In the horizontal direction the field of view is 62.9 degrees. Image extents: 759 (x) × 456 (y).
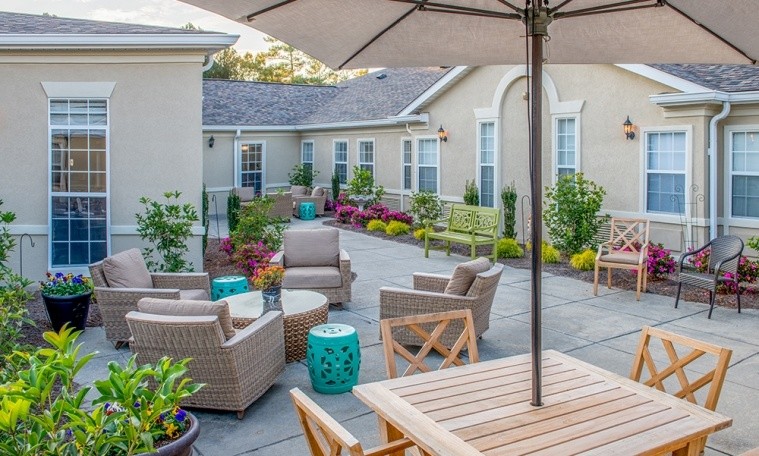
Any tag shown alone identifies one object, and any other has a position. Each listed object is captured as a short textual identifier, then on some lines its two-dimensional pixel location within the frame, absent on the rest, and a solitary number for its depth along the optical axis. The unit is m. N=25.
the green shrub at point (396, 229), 15.84
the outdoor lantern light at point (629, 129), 11.73
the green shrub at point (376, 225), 16.50
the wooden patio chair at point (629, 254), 9.25
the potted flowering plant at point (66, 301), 7.02
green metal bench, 12.31
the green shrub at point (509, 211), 14.05
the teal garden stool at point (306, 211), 19.59
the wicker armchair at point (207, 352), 4.77
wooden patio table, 2.66
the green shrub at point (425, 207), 15.86
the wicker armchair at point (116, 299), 6.54
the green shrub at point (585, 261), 11.20
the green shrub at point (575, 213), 11.86
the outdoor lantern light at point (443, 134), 16.25
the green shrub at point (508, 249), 12.76
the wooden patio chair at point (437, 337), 3.84
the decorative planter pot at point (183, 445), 3.39
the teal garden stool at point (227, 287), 8.16
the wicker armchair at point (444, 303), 6.37
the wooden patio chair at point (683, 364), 3.25
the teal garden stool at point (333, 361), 5.44
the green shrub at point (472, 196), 15.14
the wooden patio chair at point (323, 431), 2.30
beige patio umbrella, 3.73
